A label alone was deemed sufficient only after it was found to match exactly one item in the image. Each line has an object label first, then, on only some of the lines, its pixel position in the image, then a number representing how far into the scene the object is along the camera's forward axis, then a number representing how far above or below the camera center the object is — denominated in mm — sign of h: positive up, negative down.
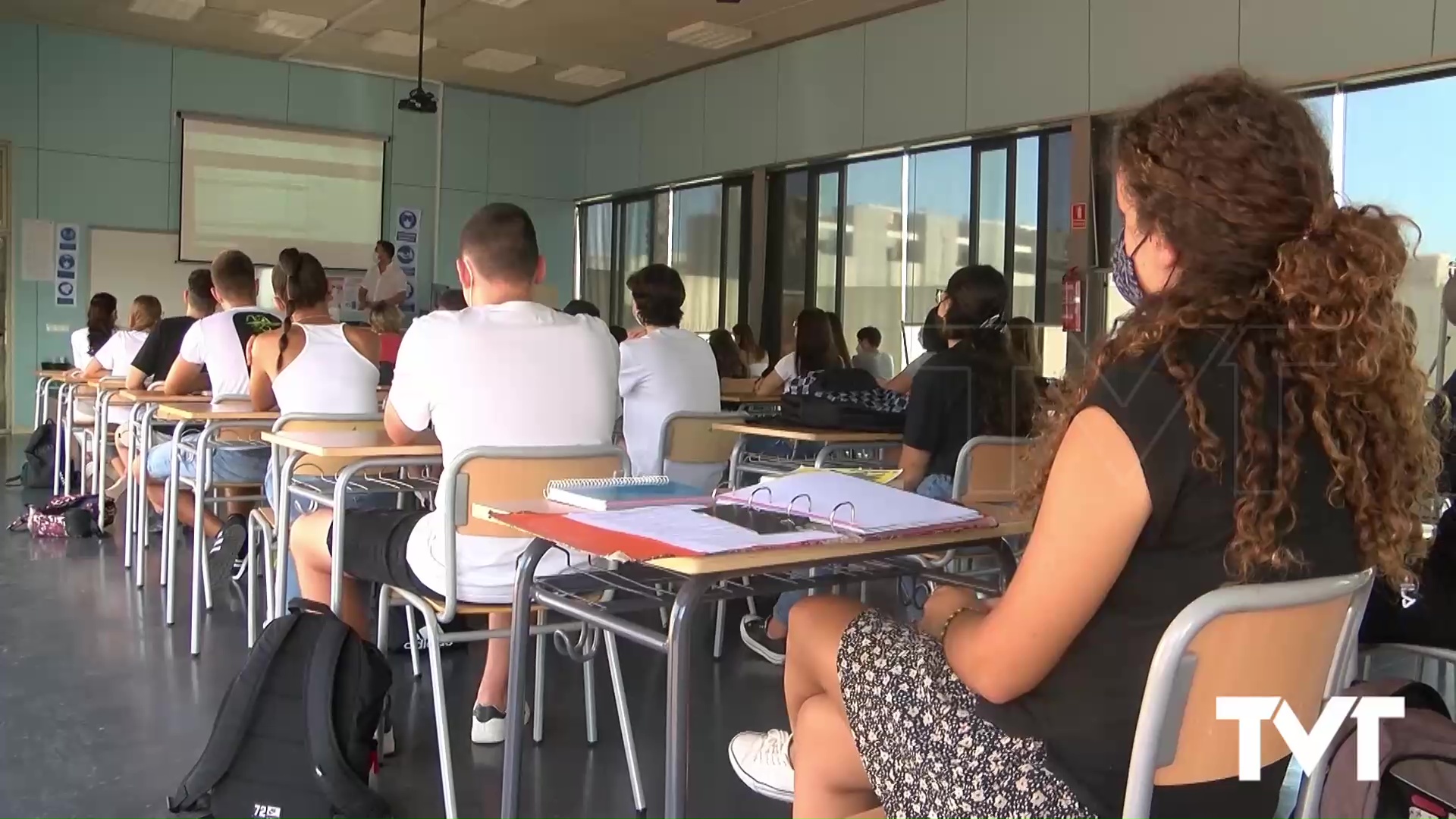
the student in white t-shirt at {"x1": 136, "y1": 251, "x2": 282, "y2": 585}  3732 +141
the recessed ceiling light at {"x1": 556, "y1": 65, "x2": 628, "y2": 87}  10367 +3012
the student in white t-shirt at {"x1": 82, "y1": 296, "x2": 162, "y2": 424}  5443 +211
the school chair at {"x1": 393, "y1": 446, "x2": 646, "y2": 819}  1966 -147
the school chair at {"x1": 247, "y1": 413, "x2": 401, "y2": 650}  2807 -184
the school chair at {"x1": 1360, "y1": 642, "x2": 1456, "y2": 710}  1619 -589
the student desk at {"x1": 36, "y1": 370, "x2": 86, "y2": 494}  5375 -117
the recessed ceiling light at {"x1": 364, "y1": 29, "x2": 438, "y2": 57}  9406 +2993
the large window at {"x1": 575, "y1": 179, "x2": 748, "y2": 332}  10016 +1508
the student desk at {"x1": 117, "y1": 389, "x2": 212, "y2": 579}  3676 -150
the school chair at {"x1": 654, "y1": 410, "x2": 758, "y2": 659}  3326 -108
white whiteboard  9797 +1116
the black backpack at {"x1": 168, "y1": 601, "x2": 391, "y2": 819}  1936 -576
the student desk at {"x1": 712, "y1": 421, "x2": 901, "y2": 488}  3203 -96
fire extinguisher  7023 +689
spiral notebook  1522 -124
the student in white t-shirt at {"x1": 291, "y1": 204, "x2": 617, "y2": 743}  2104 +19
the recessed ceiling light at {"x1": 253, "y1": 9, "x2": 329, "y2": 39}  8906 +2970
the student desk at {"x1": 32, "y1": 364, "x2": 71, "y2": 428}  6388 -4
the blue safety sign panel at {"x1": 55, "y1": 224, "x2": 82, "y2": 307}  9617 +1169
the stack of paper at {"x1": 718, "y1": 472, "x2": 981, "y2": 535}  1394 -123
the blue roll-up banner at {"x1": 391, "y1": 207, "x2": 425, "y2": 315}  11016 +1587
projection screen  10125 +1886
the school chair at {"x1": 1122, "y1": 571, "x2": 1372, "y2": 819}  988 -228
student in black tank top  1038 -31
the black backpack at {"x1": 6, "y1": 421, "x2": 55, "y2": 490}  6246 -377
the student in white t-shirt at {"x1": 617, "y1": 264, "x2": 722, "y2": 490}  3498 +85
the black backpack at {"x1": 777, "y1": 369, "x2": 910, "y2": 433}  3377 +13
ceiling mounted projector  8195 +2154
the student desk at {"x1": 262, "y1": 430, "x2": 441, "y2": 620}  2209 -123
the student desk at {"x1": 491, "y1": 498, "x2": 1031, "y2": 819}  1282 -237
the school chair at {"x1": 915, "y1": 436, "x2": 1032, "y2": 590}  2656 -130
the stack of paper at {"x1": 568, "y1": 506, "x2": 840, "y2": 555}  1283 -146
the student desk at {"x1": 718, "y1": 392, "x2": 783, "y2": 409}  4707 +28
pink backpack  4758 -520
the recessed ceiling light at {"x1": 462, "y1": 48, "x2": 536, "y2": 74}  9883 +3004
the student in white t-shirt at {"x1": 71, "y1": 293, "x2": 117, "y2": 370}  6148 +384
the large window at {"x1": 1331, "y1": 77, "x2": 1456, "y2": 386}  5543 +1341
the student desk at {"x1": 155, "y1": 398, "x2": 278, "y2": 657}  3086 -139
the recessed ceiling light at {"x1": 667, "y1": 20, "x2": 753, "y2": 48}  8797 +2906
